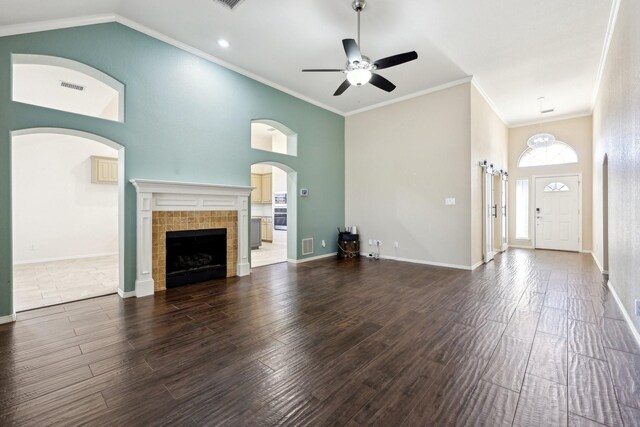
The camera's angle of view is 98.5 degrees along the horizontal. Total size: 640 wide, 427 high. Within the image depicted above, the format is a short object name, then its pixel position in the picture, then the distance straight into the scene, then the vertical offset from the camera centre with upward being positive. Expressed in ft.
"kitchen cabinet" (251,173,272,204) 31.35 +3.05
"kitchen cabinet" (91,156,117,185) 21.62 +3.58
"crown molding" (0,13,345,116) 9.51 +8.20
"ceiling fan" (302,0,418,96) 10.25 +5.91
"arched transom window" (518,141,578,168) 24.54 +5.41
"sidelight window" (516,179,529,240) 26.48 +0.48
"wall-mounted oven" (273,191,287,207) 29.58 +1.77
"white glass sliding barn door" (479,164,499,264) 19.02 +0.14
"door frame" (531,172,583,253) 23.86 +1.30
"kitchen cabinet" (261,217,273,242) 31.17 -1.67
